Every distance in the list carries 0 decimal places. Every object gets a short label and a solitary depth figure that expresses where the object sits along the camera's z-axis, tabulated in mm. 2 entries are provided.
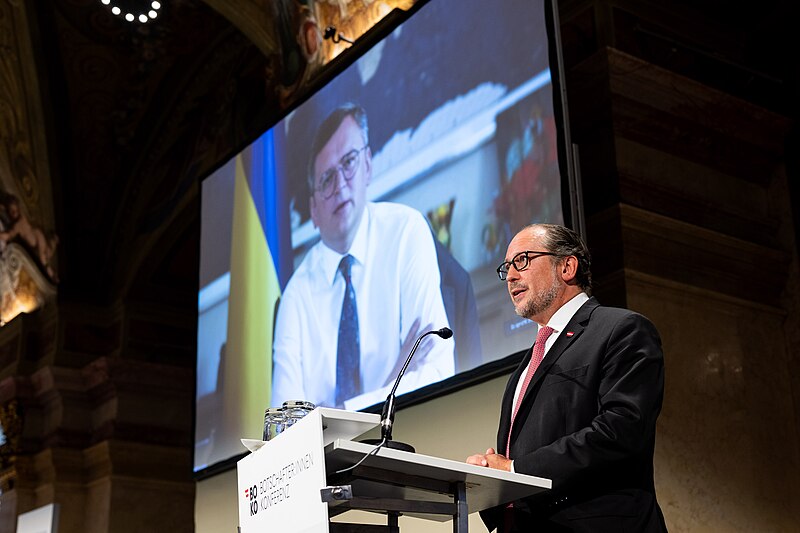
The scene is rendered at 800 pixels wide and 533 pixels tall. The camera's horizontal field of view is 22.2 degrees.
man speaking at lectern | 4372
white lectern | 4014
